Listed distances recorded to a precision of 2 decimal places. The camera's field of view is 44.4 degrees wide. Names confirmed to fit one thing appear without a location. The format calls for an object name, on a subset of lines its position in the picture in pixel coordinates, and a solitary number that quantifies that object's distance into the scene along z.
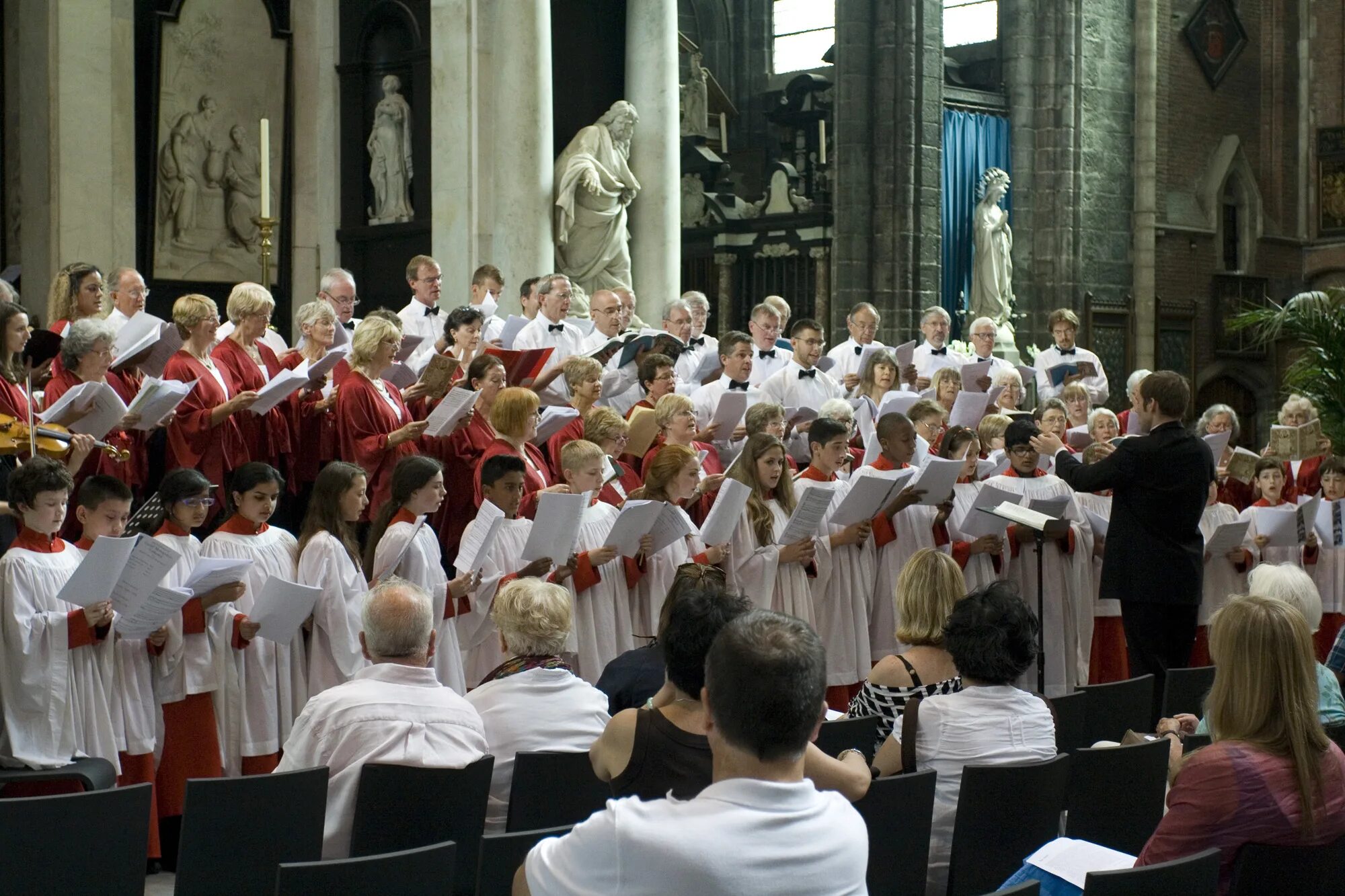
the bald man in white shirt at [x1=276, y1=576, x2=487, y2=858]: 4.23
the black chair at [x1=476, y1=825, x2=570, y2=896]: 3.47
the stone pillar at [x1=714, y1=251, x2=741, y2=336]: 20.59
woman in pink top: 3.60
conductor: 7.62
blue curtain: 19.98
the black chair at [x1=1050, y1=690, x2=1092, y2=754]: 5.43
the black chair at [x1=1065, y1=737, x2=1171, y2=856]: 4.58
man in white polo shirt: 2.42
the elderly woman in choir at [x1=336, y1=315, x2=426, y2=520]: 8.20
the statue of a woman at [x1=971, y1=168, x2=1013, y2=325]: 19.39
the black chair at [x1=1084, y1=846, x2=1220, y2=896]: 3.14
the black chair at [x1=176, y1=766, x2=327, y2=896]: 3.80
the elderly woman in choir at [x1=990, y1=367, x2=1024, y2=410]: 11.34
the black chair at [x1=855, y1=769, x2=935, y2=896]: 3.96
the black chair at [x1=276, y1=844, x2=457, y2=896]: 3.08
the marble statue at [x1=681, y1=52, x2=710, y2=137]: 21.56
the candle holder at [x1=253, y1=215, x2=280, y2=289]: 10.73
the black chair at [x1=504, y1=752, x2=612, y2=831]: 4.27
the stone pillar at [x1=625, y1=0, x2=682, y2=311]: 13.38
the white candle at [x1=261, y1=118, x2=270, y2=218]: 10.27
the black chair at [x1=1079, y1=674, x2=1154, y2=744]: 5.81
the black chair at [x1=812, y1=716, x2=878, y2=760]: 4.71
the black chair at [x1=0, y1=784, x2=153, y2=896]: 3.52
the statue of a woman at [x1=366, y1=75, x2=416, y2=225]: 13.77
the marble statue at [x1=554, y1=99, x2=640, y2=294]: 12.61
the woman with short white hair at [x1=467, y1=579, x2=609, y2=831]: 4.60
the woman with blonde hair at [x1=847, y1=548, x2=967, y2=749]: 4.92
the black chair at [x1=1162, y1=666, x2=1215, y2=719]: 6.18
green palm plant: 11.99
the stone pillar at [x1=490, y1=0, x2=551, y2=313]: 12.21
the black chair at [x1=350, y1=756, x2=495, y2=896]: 4.05
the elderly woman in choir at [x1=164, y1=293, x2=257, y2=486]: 7.92
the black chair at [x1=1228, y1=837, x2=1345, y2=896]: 3.54
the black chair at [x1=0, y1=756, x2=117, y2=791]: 5.16
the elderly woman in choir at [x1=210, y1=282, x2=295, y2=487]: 8.35
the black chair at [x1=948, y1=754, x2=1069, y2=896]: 4.18
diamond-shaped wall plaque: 21.03
